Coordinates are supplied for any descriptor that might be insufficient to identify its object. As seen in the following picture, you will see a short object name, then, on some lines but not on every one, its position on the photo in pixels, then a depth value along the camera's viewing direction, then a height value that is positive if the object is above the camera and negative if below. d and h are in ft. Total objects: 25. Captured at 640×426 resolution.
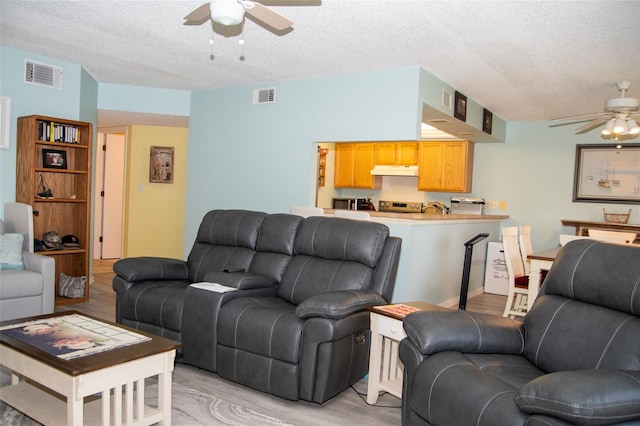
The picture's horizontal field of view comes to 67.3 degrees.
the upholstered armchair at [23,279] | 12.35 -2.57
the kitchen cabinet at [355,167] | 26.55 +1.64
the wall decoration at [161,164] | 24.76 +1.18
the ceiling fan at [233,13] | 7.91 +3.19
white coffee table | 6.75 -2.91
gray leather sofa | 9.13 -2.35
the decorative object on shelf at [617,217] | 21.02 -0.39
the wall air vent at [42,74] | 15.94 +3.62
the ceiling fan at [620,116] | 14.75 +2.98
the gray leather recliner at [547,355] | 5.19 -2.07
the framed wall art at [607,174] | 21.36 +1.55
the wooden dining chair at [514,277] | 15.85 -2.49
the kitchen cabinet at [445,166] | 24.03 +1.75
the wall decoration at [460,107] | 17.80 +3.56
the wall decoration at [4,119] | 15.34 +1.95
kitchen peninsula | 15.35 -1.86
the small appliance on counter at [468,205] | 23.65 -0.16
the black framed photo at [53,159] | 16.25 +0.78
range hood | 24.78 +1.45
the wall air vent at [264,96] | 18.15 +3.67
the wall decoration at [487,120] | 20.82 +3.60
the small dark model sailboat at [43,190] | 16.02 -0.29
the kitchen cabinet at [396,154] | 25.25 +2.37
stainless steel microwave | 26.27 -0.41
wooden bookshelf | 15.48 +0.10
